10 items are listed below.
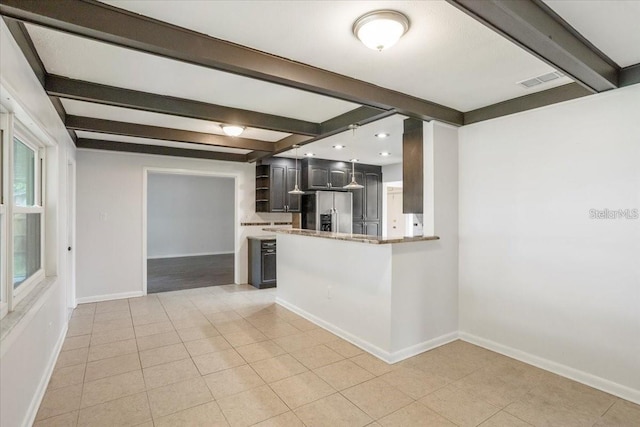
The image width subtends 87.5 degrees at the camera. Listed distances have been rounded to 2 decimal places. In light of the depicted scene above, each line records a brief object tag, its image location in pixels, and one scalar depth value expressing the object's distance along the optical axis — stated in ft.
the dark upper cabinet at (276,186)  20.57
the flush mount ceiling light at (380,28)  5.89
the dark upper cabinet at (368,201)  23.15
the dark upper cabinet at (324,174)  20.90
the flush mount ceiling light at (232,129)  13.05
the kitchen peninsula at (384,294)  10.40
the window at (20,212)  6.53
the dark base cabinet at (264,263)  19.66
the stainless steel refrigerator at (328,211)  20.84
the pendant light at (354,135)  12.10
